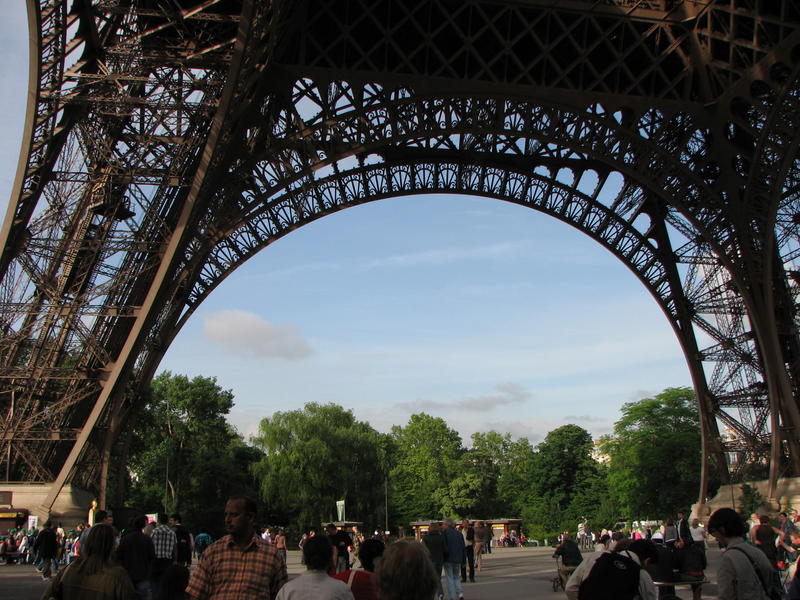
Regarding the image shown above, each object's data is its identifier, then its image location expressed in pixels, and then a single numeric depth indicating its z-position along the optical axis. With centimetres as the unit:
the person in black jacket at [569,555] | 1420
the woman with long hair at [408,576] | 393
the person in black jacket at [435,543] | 1337
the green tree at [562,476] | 7869
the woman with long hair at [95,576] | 513
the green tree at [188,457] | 5706
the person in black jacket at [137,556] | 916
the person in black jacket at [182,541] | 1173
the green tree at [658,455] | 5162
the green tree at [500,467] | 8059
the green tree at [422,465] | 7275
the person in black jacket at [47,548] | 1698
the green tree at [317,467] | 5331
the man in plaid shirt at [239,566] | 503
